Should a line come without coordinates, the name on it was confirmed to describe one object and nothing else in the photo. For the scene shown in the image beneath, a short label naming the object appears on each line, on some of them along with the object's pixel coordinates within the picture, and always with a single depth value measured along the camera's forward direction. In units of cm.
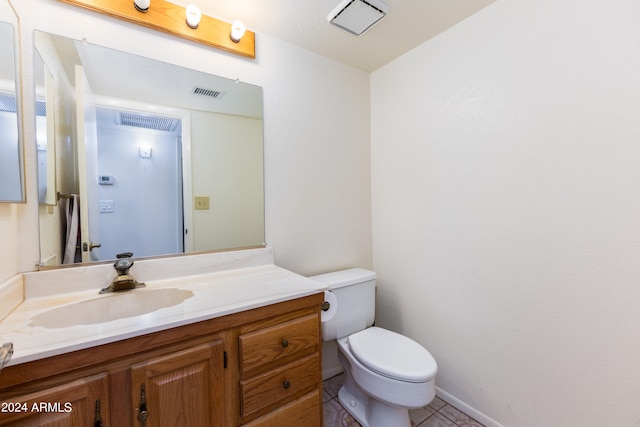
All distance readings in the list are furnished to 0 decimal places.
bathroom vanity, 67
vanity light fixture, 115
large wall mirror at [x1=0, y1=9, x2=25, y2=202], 91
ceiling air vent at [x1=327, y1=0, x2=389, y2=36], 129
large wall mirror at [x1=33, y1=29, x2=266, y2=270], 104
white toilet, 121
